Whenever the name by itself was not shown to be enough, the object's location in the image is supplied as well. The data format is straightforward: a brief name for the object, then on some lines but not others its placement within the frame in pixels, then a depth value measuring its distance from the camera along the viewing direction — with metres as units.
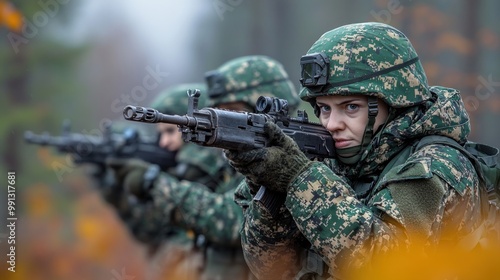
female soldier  7.35
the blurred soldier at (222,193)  13.12
